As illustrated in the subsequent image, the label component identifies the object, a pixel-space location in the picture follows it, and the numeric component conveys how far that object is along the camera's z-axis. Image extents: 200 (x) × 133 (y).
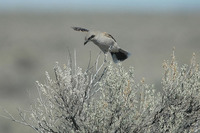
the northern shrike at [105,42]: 14.26
